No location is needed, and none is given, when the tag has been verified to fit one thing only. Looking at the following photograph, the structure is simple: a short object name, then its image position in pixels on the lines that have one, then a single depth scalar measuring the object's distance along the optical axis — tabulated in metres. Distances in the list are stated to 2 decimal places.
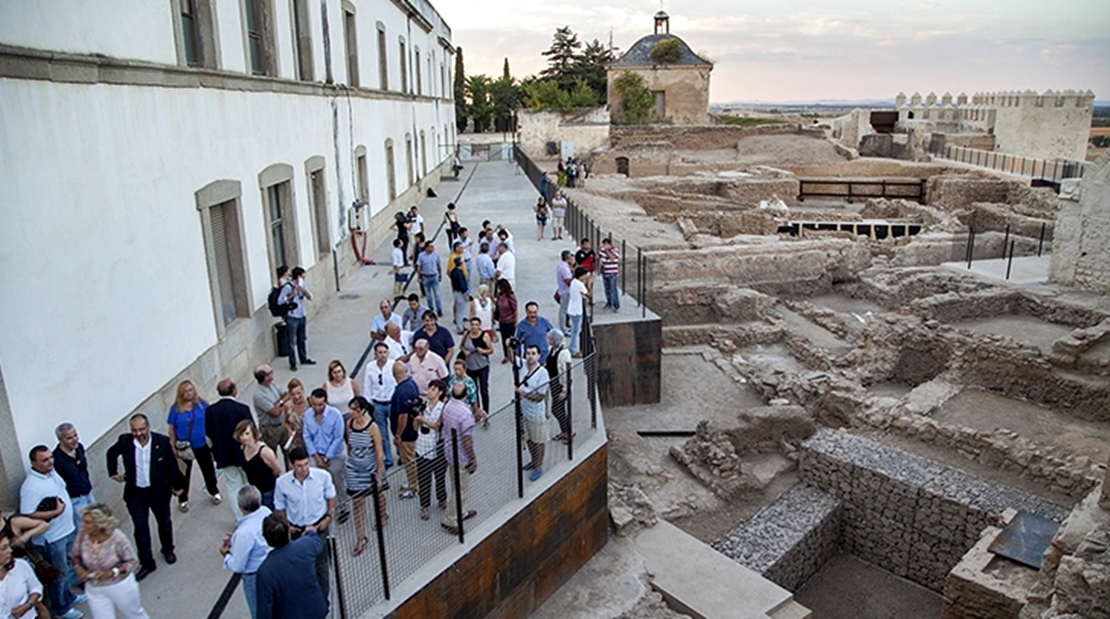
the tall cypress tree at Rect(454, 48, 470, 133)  64.12
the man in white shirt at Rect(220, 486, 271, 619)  5.16
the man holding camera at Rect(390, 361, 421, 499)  7.02
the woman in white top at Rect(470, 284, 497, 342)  10.05
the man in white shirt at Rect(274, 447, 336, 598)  5.59
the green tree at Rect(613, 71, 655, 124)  50.09
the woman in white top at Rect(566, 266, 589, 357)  11.16
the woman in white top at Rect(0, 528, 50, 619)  4.61
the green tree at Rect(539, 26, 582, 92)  70.94
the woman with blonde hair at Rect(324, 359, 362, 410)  7.14
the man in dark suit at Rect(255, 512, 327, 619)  4.76
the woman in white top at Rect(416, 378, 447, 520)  6.80
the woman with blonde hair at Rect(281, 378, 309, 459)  6.78
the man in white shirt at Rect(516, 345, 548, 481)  7.71
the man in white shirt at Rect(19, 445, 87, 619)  5.40
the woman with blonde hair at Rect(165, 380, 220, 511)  6.71
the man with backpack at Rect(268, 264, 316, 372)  10.35
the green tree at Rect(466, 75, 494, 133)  63.81
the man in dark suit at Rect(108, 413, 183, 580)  6.13
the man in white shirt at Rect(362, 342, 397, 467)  7.79
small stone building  51.34
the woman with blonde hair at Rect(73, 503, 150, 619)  5.00
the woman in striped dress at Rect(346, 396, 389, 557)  6.31
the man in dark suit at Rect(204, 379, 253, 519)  6.49
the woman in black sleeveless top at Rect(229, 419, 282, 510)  6.09
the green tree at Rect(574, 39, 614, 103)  70.00
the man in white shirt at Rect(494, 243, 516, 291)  12.59
